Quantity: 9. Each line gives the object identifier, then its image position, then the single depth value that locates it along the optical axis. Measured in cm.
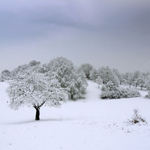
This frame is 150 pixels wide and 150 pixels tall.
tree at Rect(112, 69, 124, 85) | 9444
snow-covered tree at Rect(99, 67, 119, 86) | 6538
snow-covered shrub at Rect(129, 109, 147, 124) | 1405
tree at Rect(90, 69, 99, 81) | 8300
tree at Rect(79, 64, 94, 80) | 9138
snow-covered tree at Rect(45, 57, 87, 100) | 4559
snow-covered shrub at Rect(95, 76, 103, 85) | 6444
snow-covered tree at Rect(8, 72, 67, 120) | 2005
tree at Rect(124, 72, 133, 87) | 9190
